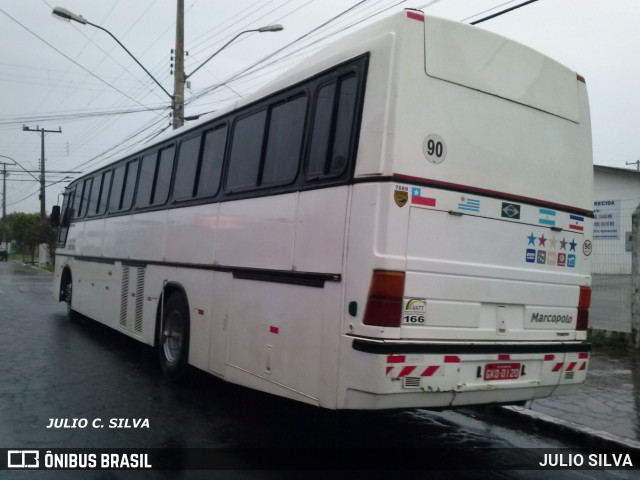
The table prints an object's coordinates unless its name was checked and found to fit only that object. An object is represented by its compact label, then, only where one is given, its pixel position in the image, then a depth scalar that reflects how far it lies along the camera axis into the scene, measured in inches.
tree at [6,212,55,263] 2028.8
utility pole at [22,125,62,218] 1879.2
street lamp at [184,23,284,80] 629.3
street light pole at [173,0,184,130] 735.7
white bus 184.1
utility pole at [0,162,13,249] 2727.4
